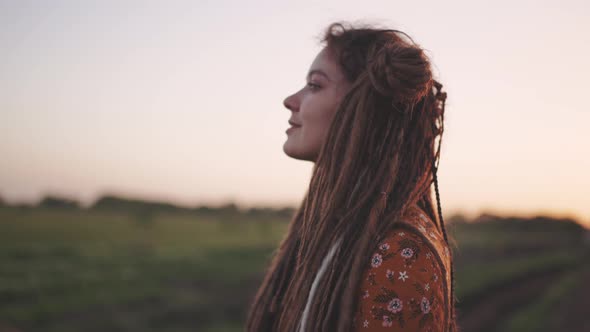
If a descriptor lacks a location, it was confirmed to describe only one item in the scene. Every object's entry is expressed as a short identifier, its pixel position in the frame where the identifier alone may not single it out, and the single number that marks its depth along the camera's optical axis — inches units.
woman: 58.7
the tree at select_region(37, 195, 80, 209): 1353.3
